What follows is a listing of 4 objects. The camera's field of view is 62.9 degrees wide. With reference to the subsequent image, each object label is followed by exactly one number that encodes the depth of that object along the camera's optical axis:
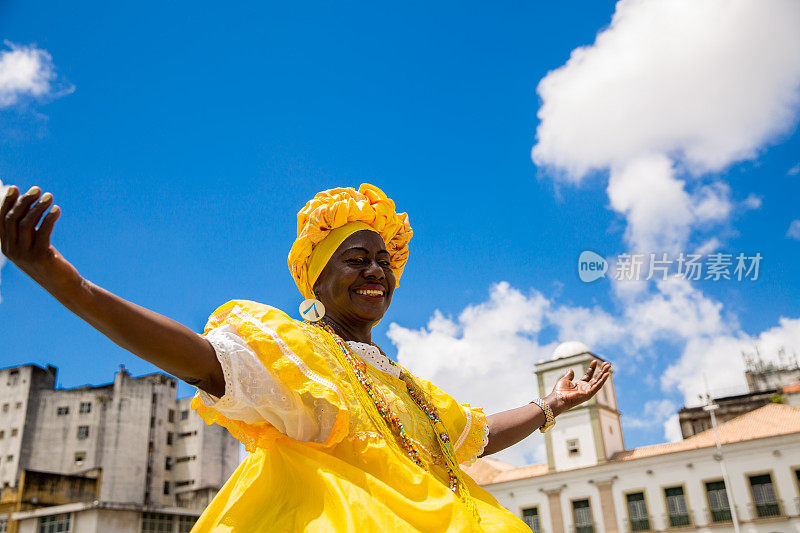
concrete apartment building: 40.88
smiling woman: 1.53
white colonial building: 23.92
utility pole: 23.66
